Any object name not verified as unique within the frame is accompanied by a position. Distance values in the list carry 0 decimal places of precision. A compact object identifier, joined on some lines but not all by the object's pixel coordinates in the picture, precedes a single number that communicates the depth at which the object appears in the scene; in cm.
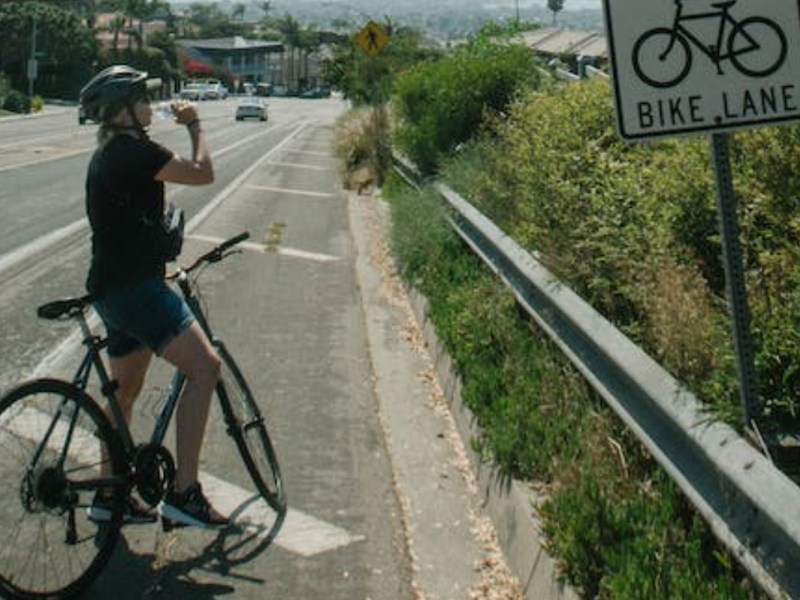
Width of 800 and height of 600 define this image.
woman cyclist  448
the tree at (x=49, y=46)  9294
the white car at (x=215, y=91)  10729
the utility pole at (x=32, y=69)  7825
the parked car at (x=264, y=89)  14985
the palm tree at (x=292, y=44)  19438
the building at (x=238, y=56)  17212
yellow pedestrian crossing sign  2252
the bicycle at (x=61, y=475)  432
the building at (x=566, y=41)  2571
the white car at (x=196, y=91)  8958
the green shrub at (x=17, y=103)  7162
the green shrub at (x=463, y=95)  1309
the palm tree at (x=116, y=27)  10331
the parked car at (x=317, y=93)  14925
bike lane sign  389
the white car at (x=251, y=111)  6531
